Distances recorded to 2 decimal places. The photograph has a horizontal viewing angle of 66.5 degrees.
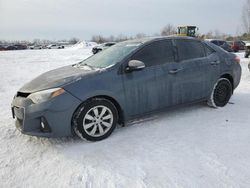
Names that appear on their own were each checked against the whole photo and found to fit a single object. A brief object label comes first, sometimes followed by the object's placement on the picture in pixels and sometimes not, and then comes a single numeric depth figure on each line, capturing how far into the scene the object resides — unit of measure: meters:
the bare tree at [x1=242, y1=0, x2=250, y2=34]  28.87
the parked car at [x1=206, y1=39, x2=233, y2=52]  15.65
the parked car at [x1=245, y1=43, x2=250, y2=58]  12.60
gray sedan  2.60
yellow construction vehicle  22.97
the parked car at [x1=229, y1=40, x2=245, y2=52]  18.59
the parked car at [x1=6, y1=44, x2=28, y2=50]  38.83
